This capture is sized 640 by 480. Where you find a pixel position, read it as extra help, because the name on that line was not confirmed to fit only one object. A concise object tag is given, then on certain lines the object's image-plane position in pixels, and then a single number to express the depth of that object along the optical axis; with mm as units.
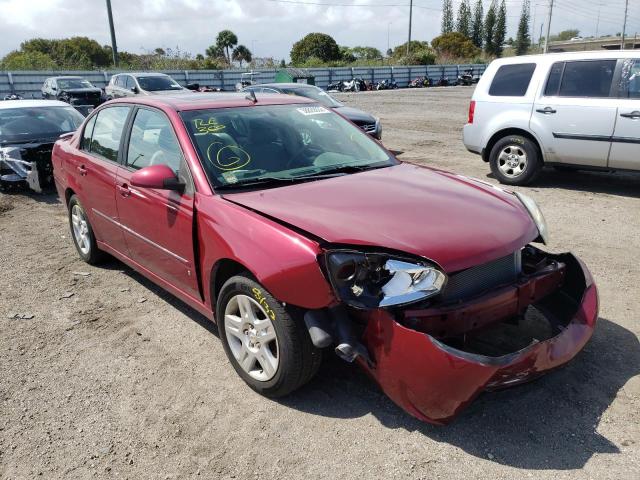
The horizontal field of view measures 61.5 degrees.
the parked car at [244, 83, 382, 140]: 11297
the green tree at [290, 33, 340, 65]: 68562
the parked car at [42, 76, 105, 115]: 20125
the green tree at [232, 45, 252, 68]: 75362
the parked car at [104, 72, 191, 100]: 18344
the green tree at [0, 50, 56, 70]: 34875
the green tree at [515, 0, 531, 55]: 100062
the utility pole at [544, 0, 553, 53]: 59097
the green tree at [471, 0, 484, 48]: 93625
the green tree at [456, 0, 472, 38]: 94312
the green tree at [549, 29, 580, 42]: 125500
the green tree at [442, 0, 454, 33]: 97312
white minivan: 7031
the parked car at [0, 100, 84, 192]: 8180
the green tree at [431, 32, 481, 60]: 67500
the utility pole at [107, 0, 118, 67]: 35928
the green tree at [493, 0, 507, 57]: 92250
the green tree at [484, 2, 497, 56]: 92325
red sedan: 2566
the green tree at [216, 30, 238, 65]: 74062
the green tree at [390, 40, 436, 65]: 55906
